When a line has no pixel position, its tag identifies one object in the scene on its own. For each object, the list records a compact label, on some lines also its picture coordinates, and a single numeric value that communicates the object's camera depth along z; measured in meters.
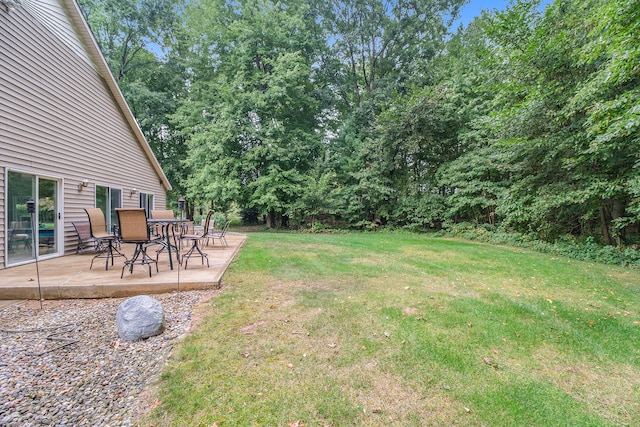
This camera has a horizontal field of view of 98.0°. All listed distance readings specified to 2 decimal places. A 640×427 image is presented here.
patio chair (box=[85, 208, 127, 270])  5.16
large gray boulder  2.50
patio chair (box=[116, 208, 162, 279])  4.02
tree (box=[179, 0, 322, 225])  13.62
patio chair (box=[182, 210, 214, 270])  5.02
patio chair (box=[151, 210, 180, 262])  7.93
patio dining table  4.50
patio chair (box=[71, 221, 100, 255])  6.07
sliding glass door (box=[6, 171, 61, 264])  4.79
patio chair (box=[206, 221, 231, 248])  7.35
